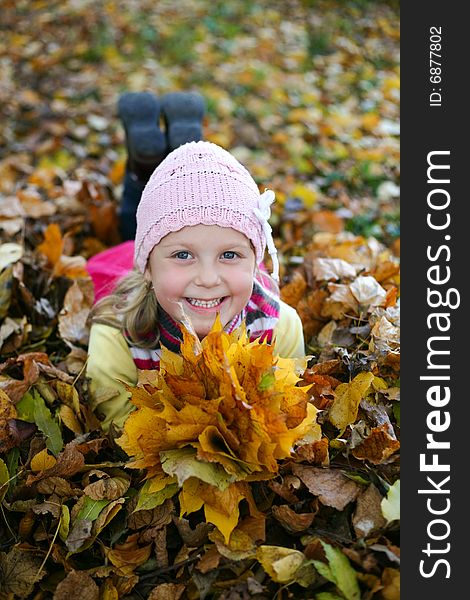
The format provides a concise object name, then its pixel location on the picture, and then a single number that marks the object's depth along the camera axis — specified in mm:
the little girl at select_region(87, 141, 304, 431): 1924
